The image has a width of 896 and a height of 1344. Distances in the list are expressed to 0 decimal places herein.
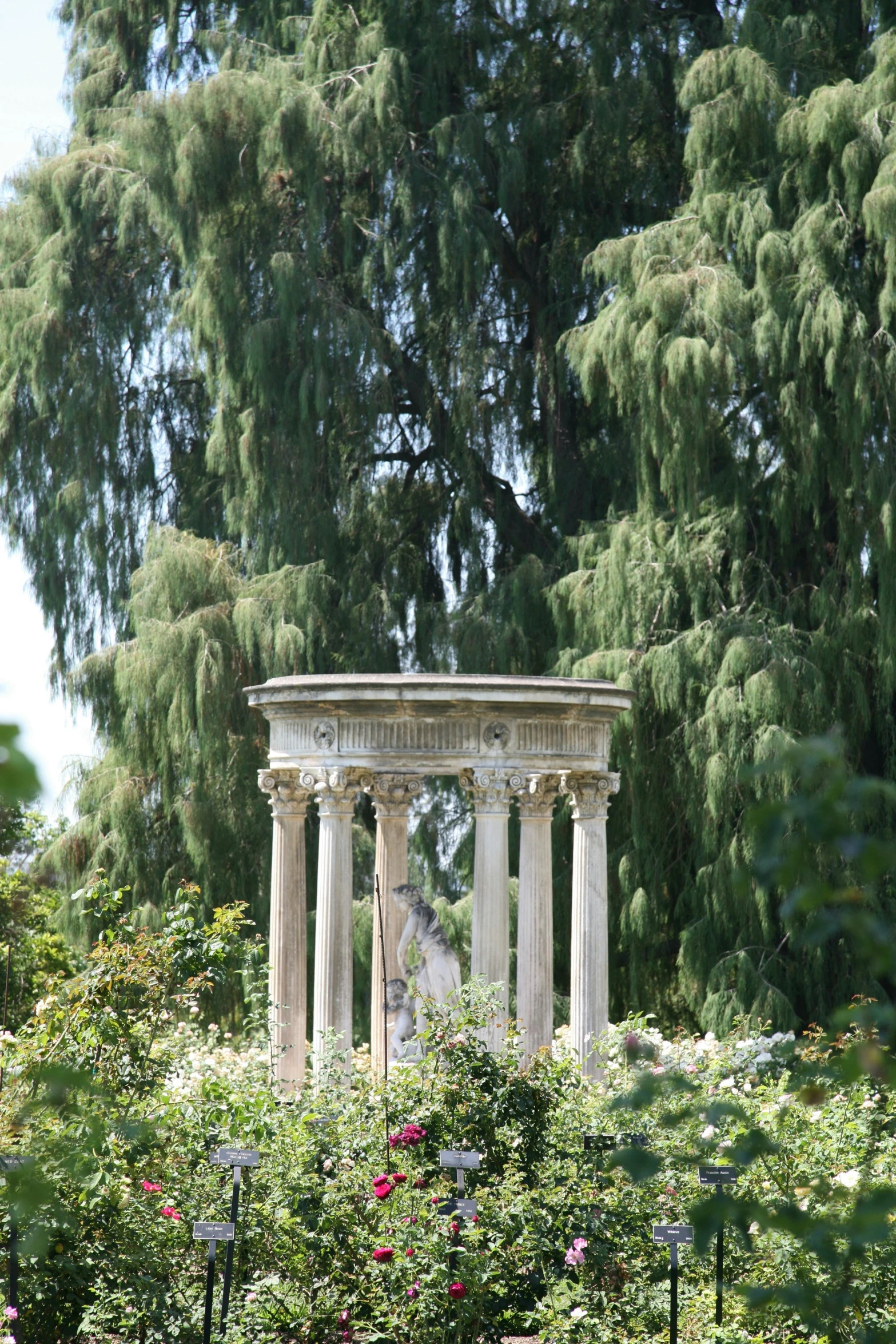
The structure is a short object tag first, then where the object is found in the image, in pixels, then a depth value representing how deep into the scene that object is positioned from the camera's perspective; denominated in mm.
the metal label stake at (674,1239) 16969
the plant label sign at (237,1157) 18562
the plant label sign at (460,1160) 18219
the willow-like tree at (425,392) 39500
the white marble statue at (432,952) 31203
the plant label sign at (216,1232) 17531
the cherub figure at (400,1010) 31312
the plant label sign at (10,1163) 13641
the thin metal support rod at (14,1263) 15453
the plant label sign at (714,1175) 17953
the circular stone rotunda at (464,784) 30734
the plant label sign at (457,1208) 17406
